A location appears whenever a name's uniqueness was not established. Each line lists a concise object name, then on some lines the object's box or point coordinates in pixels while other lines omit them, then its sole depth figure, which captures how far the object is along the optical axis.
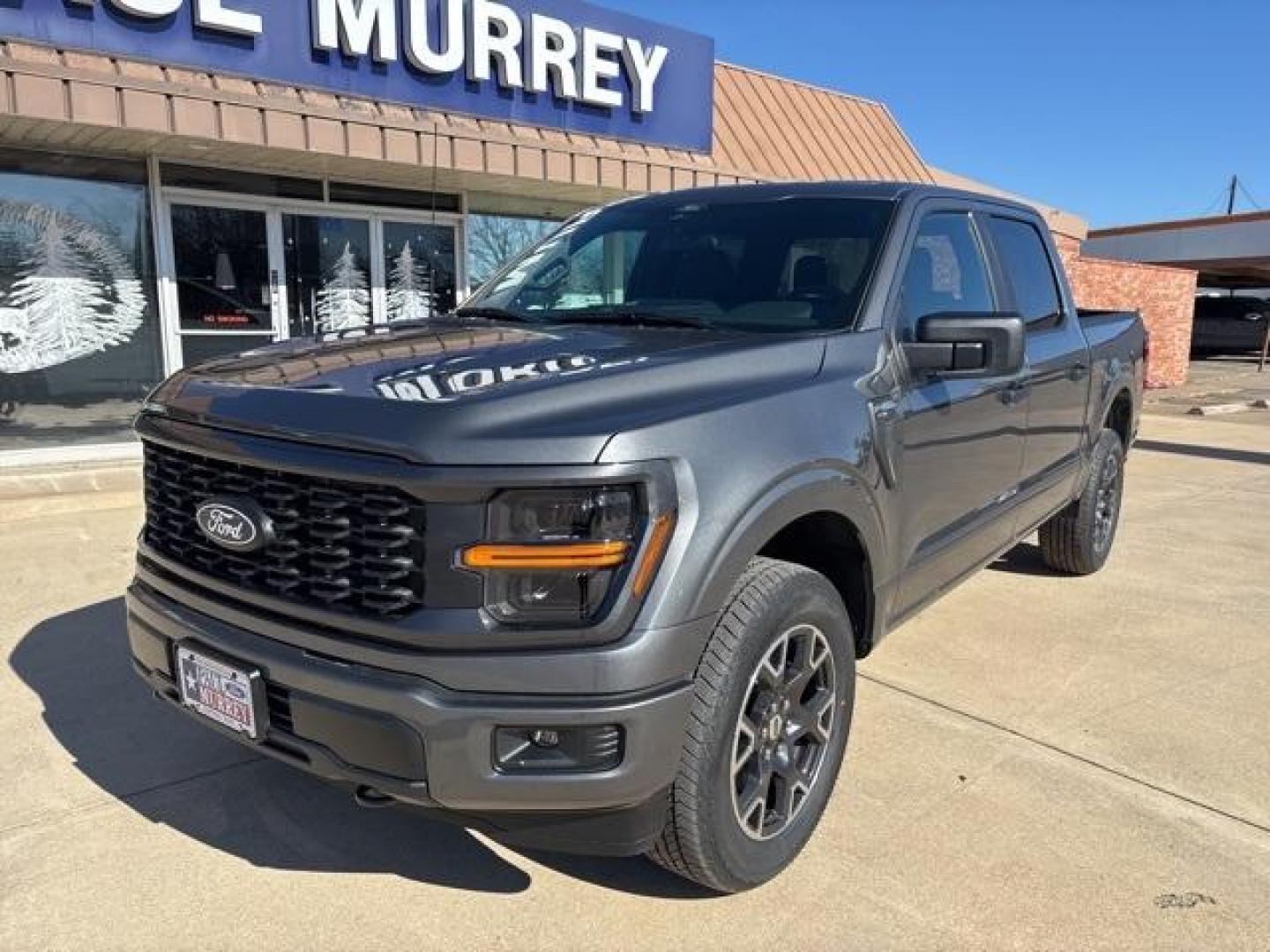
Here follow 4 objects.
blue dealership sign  6.96
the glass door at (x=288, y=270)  8.91
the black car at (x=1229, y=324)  30.75
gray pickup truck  2.01
